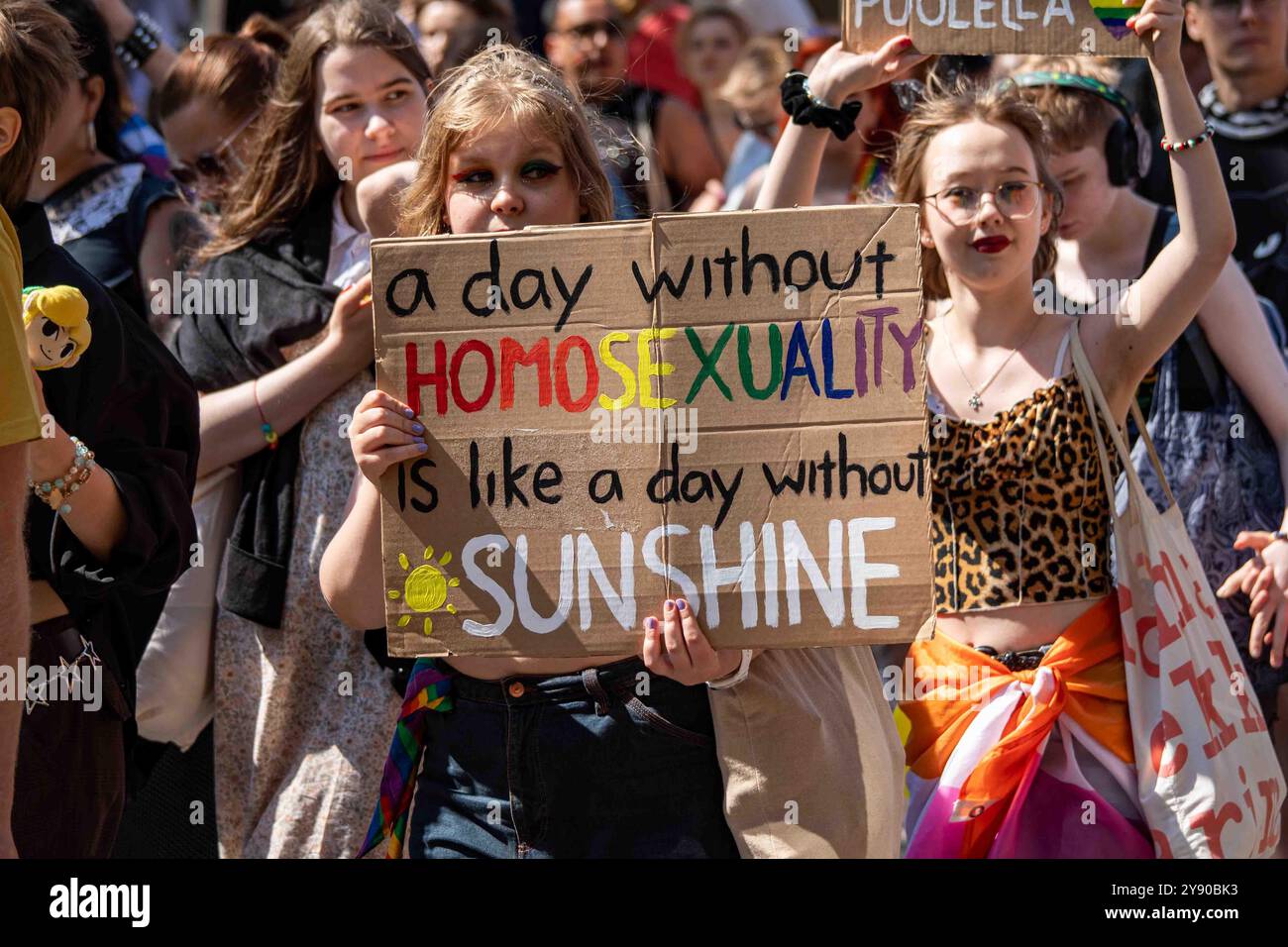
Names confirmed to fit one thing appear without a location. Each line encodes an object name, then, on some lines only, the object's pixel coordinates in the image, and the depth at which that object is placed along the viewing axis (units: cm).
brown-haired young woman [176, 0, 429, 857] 349
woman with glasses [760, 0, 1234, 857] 317
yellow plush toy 270
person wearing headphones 373
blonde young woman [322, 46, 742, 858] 270
